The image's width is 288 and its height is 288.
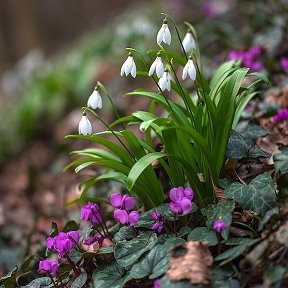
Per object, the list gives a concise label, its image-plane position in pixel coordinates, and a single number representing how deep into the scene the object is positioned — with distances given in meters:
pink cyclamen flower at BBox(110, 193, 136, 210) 0.83
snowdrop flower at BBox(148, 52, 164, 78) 0.80
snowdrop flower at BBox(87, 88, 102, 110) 0.85
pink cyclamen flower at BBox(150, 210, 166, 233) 0.82
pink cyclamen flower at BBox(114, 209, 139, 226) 0.81
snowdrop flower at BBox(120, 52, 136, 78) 0.82
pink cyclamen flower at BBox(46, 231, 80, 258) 0.81
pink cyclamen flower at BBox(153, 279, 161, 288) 0.75
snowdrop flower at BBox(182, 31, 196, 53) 0.88
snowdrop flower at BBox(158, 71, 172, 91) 0.80
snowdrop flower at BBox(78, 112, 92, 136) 0.83
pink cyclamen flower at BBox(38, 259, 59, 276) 0.80
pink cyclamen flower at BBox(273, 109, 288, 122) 0.96
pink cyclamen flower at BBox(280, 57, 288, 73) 1.17
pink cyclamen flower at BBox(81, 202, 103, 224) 0.85
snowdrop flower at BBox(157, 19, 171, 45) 0.82
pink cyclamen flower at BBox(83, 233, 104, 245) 0.86
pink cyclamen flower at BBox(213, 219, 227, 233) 0.76
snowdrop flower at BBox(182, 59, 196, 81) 0.80
